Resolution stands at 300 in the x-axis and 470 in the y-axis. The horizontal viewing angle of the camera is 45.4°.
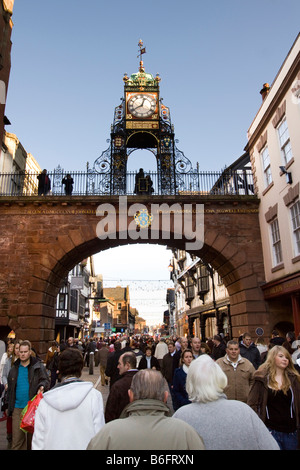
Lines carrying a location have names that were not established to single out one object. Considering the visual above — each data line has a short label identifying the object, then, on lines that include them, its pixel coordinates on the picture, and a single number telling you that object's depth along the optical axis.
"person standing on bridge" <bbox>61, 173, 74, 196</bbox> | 17.28
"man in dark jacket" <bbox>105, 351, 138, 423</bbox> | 4.26
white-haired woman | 2.35
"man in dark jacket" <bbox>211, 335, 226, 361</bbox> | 10.09
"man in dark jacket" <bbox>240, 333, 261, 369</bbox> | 7.36
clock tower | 17.97
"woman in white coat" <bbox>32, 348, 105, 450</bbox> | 2.80
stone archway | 15.09
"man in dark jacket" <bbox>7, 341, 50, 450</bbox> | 5.57
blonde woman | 3.90
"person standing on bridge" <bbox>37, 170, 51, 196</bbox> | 16.91
